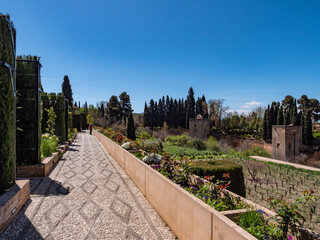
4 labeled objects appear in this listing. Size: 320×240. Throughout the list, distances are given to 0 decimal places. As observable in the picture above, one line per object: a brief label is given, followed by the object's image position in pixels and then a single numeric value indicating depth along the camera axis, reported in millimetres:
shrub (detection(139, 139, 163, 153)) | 7724
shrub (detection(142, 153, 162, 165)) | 5438
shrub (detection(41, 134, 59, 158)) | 7121
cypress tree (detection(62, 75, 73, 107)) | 37778
